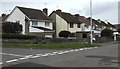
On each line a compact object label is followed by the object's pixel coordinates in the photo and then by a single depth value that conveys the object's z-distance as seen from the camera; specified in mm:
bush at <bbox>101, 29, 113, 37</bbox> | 58319
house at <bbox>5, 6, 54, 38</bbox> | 46438
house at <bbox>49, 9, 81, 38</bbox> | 54531
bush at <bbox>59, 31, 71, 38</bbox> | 48688
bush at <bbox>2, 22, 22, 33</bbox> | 43750
